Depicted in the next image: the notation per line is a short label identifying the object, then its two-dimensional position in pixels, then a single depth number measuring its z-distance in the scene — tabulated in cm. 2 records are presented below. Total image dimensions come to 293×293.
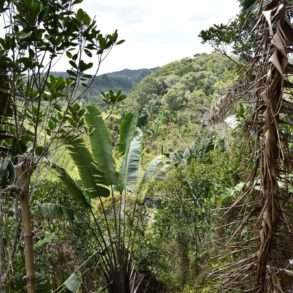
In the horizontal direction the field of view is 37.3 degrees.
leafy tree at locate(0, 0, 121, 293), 237
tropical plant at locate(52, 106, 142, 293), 461
